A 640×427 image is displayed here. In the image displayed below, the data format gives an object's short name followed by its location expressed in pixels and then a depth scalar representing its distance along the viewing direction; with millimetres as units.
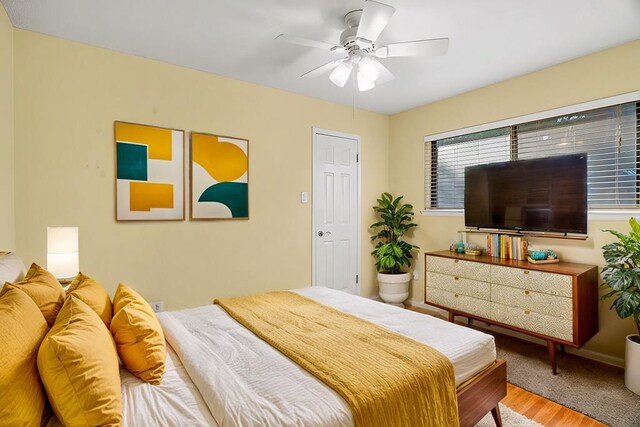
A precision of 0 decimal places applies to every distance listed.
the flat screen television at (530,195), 2764
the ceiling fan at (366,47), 1970
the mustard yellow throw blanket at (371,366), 1282
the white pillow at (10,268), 1433
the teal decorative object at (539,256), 2934
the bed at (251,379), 1140
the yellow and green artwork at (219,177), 3156
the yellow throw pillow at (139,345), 1347
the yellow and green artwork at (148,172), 2797
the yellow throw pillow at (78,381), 966
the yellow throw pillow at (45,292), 1329
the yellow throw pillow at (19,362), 863
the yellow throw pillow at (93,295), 1482
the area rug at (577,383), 2115
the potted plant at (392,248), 4188
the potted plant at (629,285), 2252
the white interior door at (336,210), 4027
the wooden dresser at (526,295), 2520
